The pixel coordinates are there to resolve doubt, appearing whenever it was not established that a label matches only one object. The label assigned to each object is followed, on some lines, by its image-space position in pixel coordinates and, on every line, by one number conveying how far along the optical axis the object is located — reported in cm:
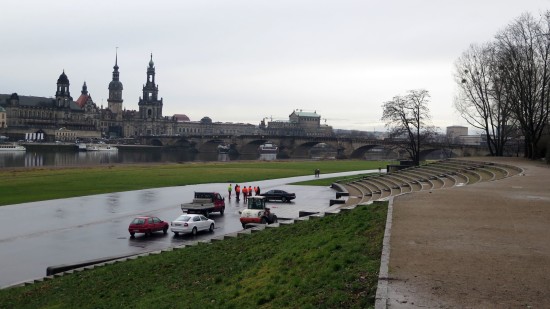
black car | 4094
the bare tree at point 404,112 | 6619
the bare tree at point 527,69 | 4412
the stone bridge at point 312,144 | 10742
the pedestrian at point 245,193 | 4325
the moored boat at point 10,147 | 15304
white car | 2650
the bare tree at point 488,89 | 5097
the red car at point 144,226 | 2639
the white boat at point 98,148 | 18030
